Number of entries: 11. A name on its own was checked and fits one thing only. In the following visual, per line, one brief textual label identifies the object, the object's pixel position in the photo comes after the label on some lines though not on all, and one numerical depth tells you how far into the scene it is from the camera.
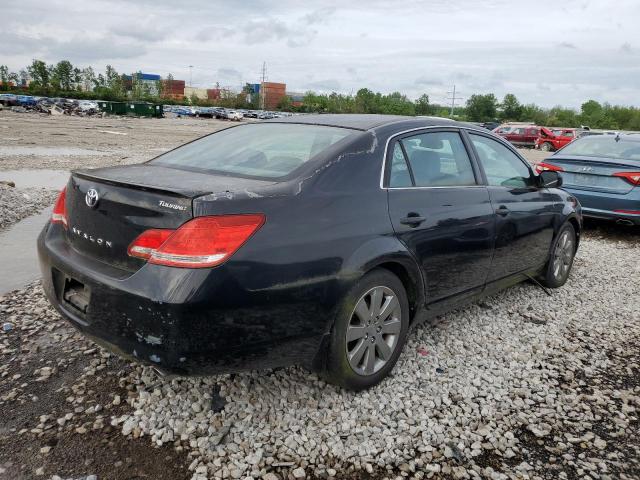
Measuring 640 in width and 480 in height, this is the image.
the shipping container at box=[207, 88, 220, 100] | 140.62
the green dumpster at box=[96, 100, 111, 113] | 68.12
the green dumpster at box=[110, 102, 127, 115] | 66.19
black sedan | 2.44
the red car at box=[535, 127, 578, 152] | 33.56
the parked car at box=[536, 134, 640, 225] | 7.48
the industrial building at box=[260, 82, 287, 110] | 129.26
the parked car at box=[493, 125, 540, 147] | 34.16
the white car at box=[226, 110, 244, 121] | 70.88
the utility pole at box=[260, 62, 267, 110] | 122.38
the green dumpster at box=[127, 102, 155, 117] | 65.69
